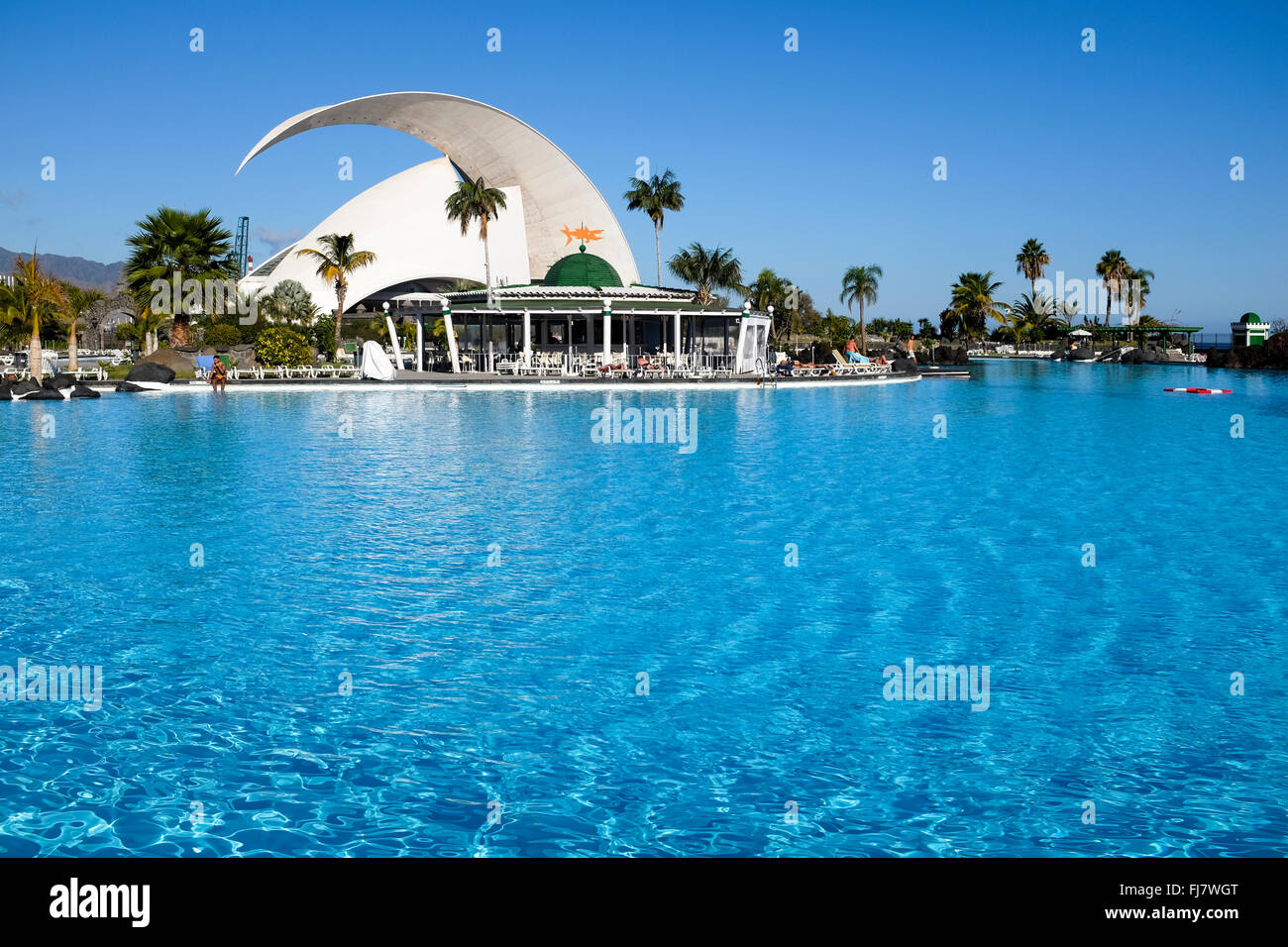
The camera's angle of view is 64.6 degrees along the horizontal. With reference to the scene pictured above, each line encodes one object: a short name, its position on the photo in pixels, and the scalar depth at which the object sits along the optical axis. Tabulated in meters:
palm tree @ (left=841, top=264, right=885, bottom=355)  76.38
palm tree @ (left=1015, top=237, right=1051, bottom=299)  89.19
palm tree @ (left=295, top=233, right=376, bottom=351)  47.19
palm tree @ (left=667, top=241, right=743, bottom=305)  57.34
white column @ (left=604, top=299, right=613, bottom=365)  39.32
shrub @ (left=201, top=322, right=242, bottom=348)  50.53
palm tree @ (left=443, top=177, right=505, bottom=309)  48.28
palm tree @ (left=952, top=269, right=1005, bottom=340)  85.88
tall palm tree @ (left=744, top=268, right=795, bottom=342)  70.06
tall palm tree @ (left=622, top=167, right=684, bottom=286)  56.53
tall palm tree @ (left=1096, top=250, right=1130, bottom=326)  90.12
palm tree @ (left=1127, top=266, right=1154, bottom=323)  94.56
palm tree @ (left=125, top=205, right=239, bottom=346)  41.56
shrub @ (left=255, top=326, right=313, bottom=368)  40.84
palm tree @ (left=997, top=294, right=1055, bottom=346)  89.44
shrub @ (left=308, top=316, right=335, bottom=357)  54.47
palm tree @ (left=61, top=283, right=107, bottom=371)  39.79
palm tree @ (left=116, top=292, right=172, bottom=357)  42.59
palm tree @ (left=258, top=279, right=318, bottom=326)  62.00
